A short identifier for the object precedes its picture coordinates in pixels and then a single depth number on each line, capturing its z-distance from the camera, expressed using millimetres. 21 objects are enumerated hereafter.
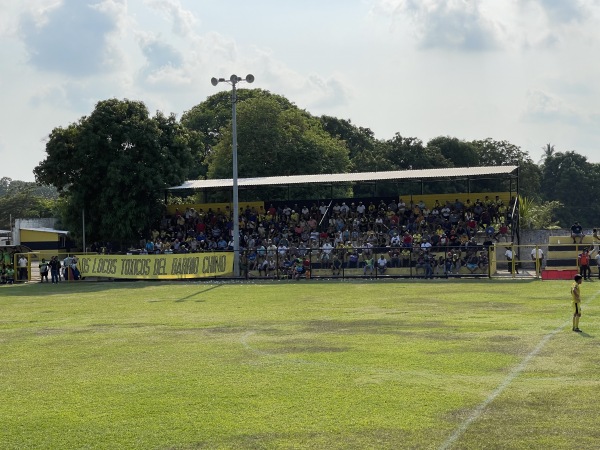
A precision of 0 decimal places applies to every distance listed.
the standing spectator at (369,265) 38219
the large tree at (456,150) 84062
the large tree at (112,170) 48781
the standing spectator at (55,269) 42312
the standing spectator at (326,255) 38844
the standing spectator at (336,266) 38656
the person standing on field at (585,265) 32969
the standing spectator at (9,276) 43250
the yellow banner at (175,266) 40781
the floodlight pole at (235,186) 39419
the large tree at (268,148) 68312
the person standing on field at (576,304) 17422
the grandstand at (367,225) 37750
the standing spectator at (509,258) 37188
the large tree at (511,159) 86500
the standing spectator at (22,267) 43625
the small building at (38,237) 78300
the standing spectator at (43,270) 43188
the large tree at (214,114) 85812
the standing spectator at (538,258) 35666
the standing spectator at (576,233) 38094
